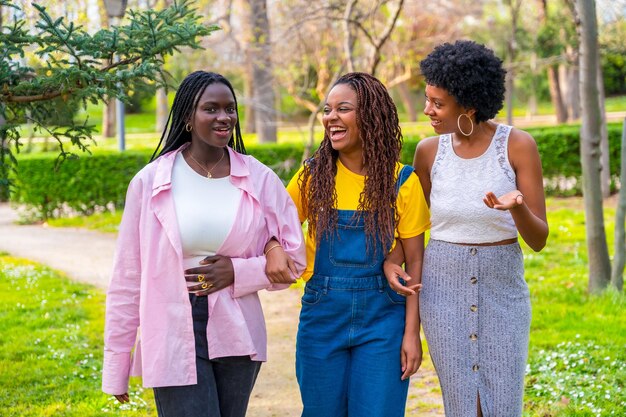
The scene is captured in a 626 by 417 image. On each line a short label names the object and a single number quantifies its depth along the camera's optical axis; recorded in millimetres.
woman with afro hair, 3176
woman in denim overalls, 3113
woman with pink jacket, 2920
